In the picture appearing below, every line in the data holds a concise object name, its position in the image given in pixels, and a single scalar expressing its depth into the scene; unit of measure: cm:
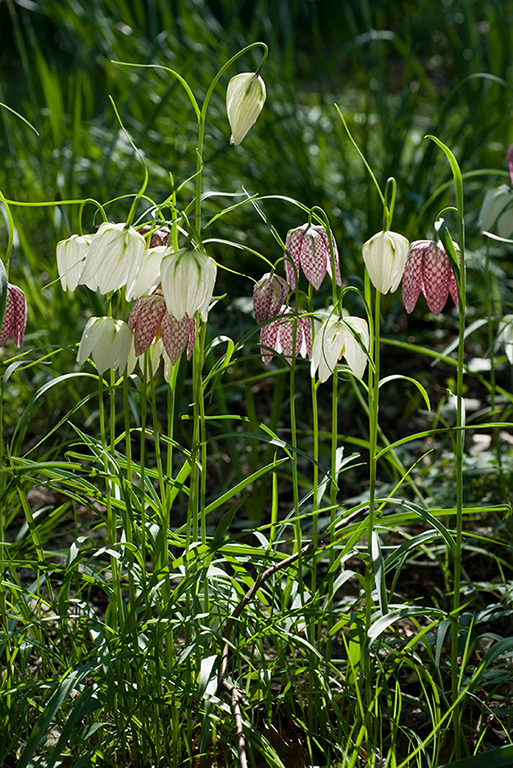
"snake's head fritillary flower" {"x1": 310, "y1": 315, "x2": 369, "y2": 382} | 174
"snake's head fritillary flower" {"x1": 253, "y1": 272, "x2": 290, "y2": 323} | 176
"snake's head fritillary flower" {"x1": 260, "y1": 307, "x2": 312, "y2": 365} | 177
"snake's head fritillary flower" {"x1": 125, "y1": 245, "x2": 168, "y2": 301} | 172
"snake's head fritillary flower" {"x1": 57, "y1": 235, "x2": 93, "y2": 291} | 175
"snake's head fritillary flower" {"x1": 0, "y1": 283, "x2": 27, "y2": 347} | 177
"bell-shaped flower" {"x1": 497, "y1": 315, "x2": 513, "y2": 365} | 192
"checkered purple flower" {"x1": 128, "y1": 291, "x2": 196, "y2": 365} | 171
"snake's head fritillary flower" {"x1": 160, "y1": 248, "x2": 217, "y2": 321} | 168
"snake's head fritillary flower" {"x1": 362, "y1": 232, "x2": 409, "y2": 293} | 171
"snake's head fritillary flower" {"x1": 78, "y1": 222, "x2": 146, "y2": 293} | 169
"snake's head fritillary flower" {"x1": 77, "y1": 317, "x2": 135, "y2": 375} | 171
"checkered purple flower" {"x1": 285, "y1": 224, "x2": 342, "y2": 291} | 176
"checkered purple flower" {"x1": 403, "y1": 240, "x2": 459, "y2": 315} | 173
